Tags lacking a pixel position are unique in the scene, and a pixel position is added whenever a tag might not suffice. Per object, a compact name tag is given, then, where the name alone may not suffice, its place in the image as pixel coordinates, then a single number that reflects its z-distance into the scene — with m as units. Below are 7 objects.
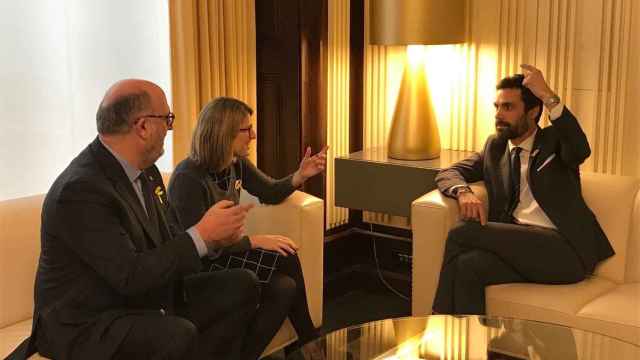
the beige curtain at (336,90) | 4.70
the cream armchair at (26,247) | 3.01
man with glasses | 2.46
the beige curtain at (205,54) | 4.04
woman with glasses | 3.23
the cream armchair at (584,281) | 3.22
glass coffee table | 2.65
